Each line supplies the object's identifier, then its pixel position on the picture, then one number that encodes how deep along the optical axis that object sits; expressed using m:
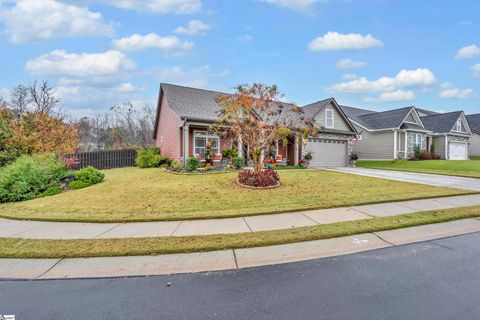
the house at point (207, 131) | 15.81
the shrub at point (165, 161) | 17.04
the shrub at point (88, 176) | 10.29
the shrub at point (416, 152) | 23.68
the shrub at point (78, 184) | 9.75
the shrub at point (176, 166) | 13.70
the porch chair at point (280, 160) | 18.11
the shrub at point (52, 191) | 8.75
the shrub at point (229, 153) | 16.55
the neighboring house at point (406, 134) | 23.11
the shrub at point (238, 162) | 14.92
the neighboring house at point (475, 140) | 31.17
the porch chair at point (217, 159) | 16.00
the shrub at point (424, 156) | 23.55
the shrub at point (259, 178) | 9.45
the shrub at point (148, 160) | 17.09
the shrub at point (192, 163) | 13.48
